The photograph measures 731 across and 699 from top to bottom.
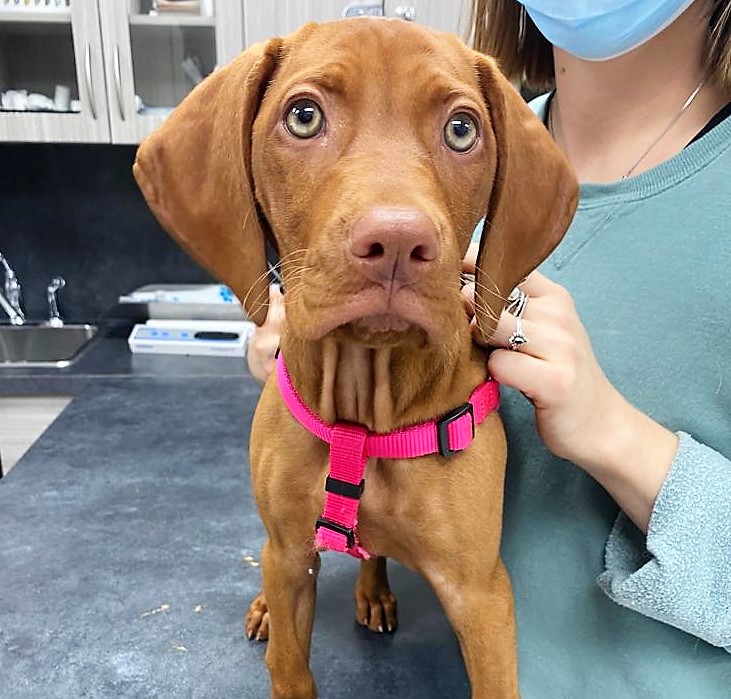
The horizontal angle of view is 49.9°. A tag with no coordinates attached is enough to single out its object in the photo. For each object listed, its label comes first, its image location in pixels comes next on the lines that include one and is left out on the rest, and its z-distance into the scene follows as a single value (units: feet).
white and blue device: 7.88
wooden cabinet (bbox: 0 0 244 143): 7.28
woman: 2.59
